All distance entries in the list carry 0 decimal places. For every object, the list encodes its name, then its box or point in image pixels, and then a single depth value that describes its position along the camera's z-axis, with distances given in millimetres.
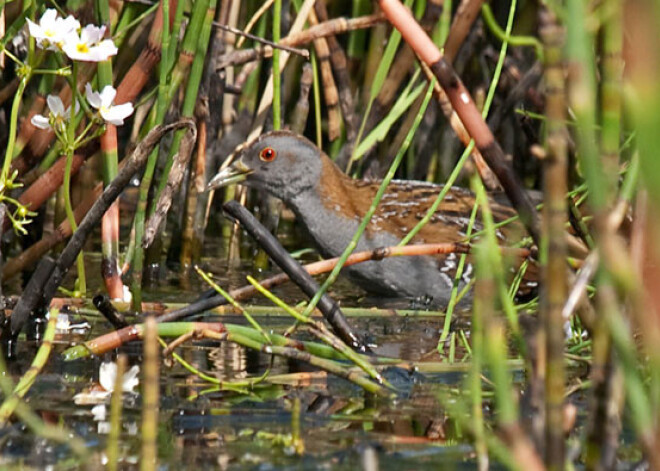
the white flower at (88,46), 7965
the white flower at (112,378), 7137
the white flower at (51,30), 7887
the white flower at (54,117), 8297
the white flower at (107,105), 8477
